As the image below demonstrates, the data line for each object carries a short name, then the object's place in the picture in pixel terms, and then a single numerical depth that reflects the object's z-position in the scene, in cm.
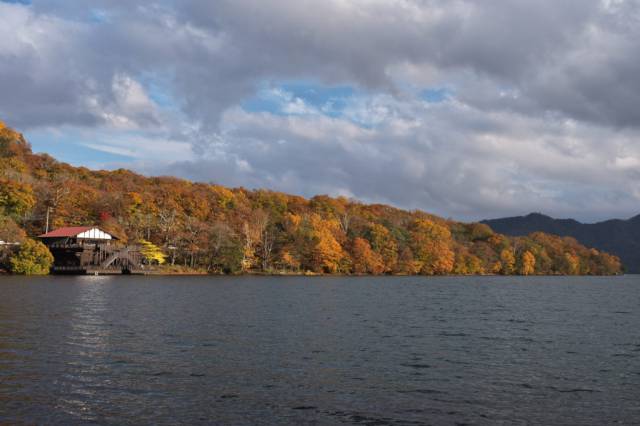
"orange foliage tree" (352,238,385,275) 14725
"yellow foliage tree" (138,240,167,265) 11106
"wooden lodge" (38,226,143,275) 10169
